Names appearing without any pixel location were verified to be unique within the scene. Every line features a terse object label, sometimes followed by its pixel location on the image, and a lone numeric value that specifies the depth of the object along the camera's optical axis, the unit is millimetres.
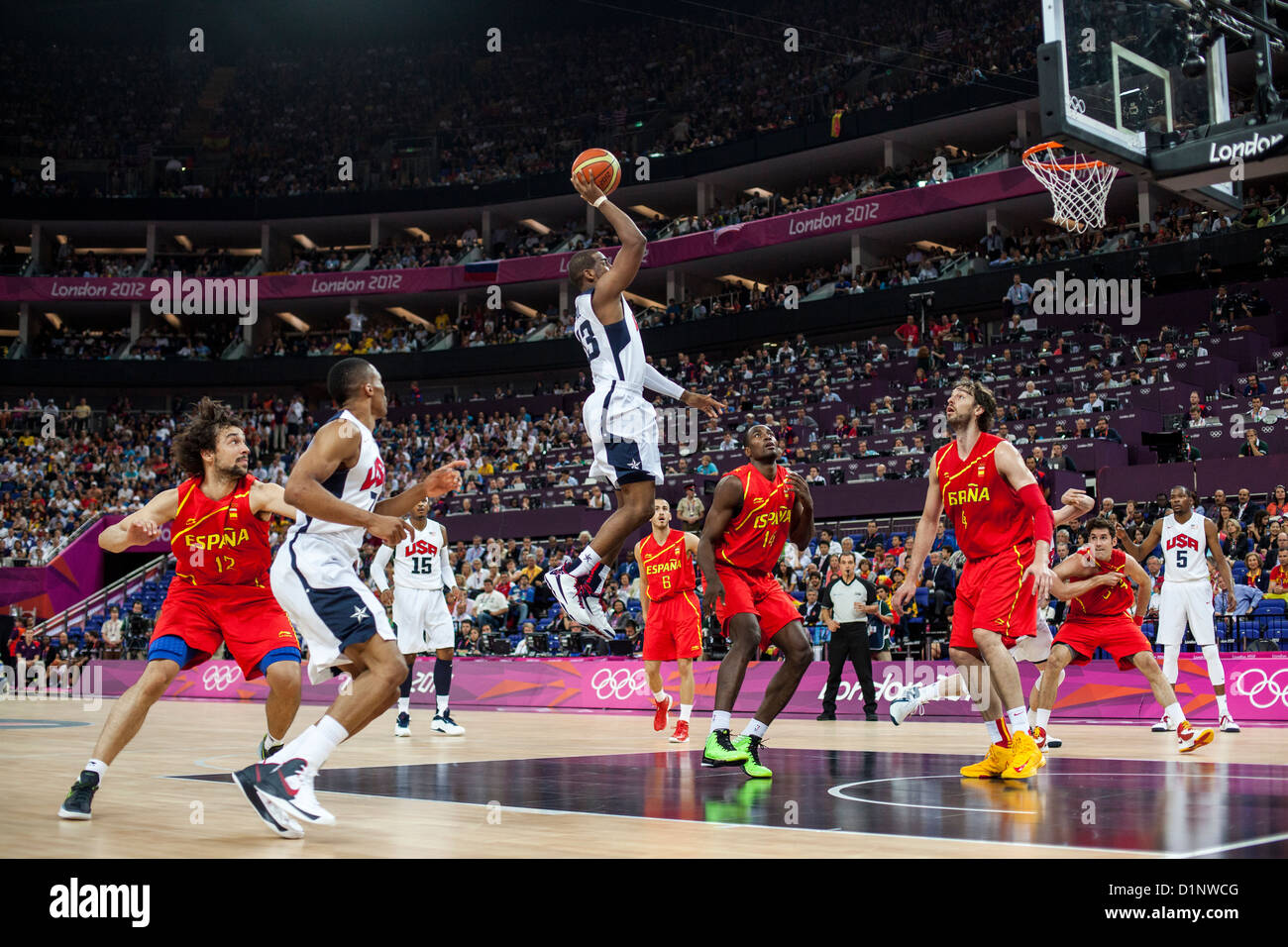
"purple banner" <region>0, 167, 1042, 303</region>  35000
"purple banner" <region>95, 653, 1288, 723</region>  14562
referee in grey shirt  15844
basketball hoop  22000
